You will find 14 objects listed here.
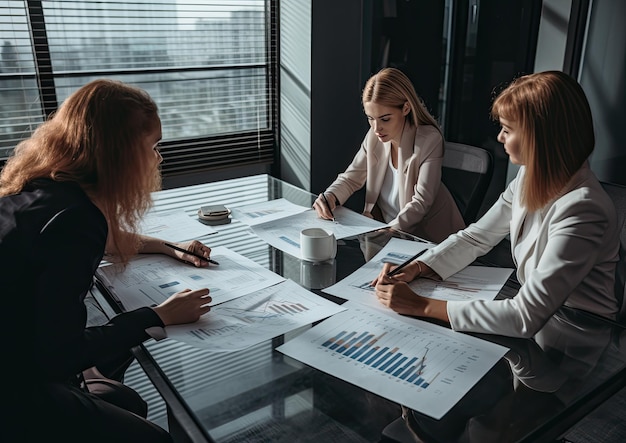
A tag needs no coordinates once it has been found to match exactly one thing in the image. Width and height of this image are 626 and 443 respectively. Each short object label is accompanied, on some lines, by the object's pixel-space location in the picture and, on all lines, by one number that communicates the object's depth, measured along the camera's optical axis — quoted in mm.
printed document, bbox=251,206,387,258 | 1597
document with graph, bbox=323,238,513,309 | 1234
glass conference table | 821
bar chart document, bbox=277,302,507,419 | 892
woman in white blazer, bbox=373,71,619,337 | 1086
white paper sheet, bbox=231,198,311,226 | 1788
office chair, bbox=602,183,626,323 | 1238
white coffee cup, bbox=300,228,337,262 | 1426
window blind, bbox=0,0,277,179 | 2396
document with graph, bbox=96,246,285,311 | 1250
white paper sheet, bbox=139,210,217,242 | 1630
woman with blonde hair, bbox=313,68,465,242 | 1973
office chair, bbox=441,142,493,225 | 1930
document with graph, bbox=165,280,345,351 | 1061
